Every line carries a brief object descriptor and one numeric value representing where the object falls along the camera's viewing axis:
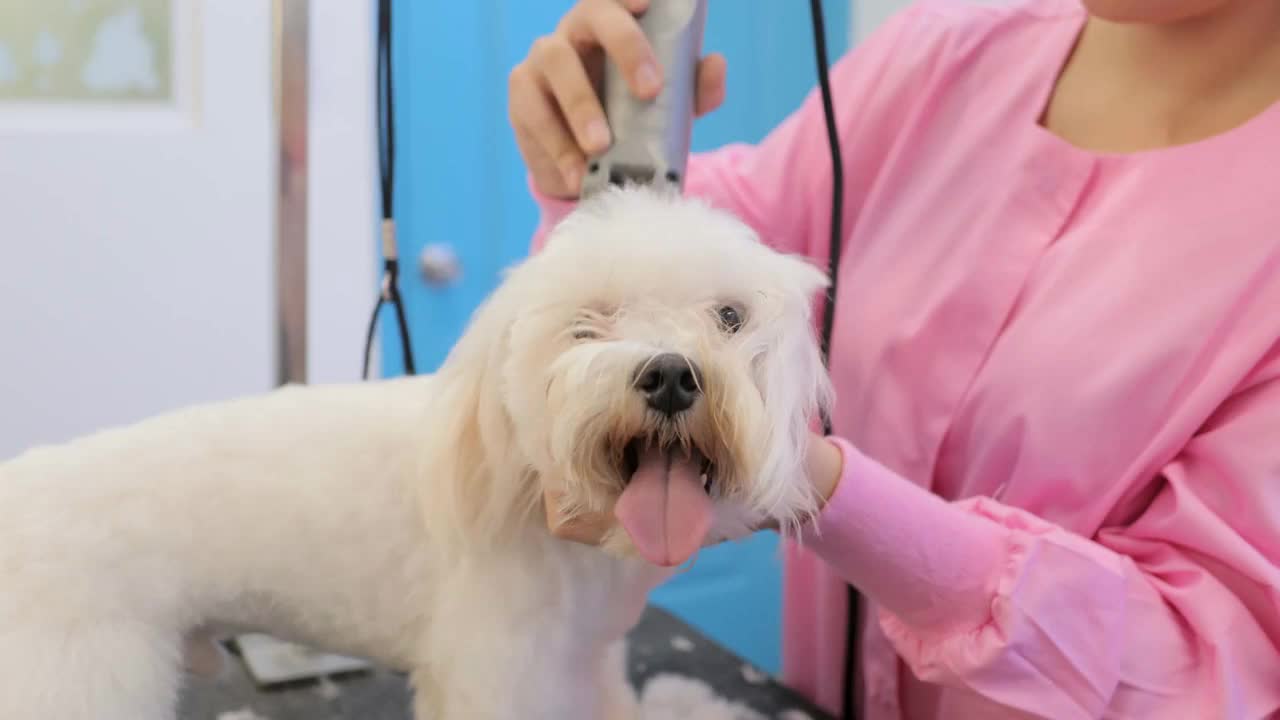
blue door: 2.00
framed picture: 1.66
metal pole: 0.98
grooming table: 0.95
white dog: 0.59
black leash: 0.92
